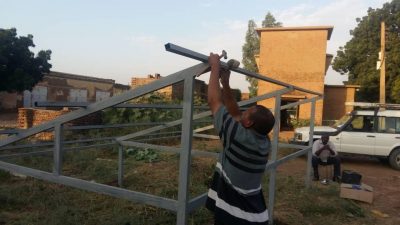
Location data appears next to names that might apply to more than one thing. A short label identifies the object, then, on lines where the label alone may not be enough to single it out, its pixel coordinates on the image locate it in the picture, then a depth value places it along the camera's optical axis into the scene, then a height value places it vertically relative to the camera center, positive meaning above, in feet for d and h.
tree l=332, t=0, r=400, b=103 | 97.93 +18.83
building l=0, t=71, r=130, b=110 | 93.91 +4.09
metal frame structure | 8.38 -0.93
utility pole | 68.44 +10.00
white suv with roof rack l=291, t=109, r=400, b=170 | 37.91 -1.81
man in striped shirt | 7.91 -0.92
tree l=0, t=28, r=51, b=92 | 69.77 +7.50
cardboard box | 24.08 -4.95
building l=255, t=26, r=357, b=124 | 70.38 +10.25
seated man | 29.40 -3.30
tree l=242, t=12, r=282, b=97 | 142.61 +27.10
